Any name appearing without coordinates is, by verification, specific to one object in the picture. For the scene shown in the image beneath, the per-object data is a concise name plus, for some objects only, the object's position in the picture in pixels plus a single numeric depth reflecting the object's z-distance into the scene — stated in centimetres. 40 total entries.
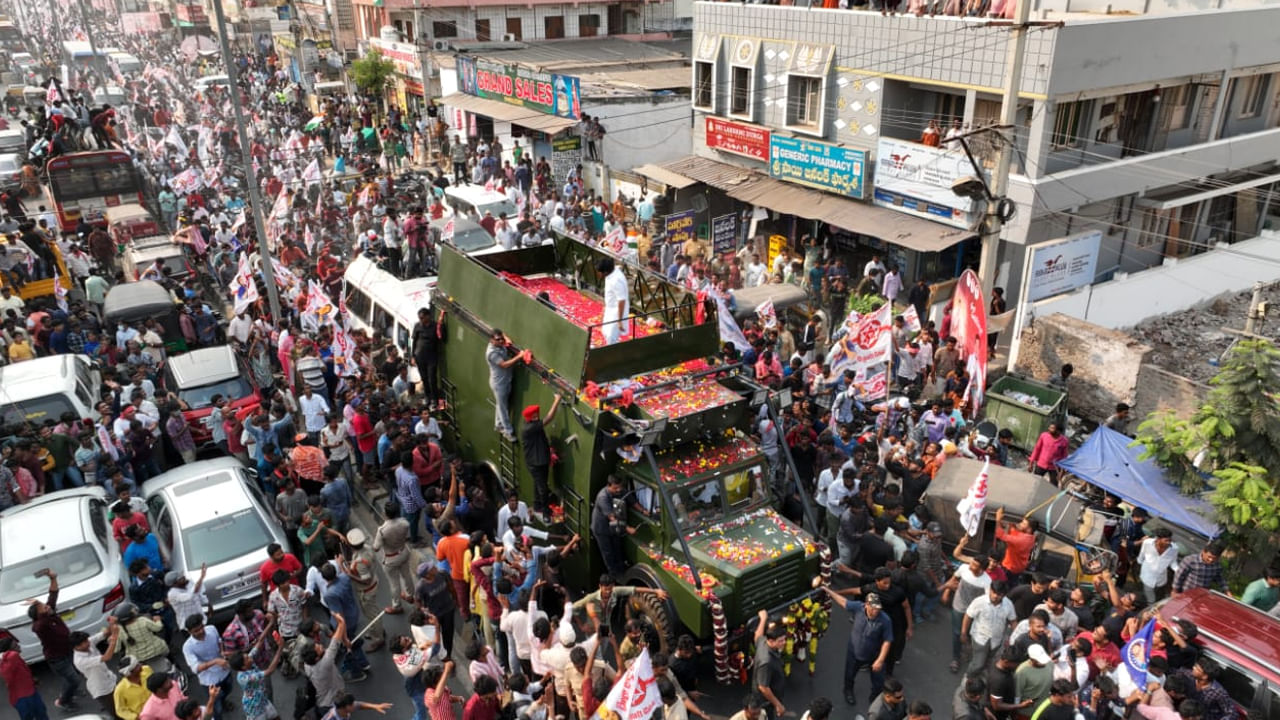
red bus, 2442
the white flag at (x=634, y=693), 707
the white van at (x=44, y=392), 1269
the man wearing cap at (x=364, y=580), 954
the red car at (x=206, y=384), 1337
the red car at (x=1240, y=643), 739
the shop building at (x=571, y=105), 2828
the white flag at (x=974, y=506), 982
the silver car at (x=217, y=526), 971
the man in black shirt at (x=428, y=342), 1285
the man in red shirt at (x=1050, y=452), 1226
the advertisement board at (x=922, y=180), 1733
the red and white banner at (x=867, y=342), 1307
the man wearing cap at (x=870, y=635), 830
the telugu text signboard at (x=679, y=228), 2097
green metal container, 1364
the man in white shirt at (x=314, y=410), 1277
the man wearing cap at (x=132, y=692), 787
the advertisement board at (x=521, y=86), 2825
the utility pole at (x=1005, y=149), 1387
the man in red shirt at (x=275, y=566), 900
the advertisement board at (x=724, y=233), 2208
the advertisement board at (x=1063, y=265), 1606
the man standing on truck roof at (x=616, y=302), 1082
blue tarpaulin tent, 991
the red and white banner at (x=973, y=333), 1269
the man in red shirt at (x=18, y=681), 818
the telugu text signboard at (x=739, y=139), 2223
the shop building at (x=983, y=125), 1689
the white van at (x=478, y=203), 2239
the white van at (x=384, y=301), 1496
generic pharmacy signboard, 1969
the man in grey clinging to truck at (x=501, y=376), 1068
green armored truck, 877
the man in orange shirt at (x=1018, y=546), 959
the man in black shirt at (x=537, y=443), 993
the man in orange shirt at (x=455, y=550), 955
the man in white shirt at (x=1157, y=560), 952
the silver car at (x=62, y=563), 931
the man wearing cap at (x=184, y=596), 891
